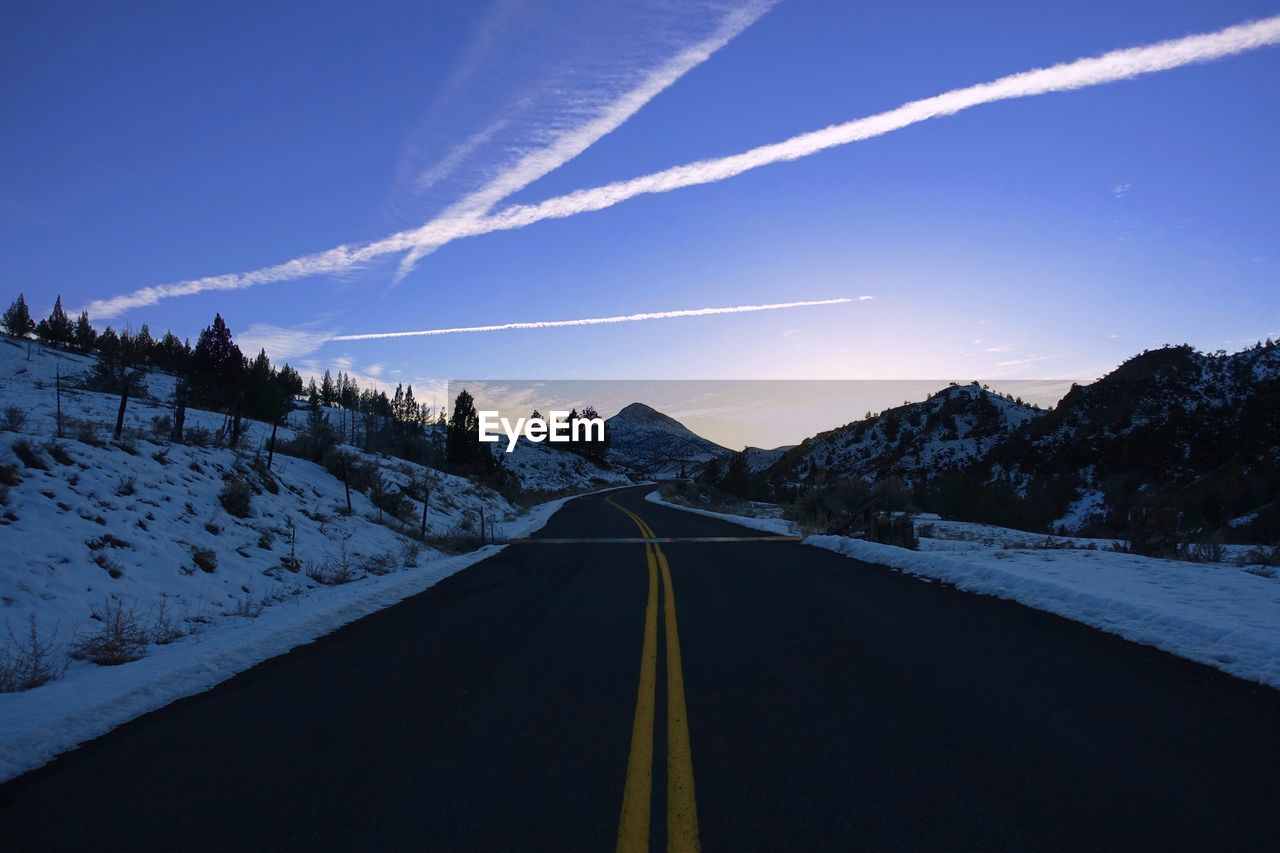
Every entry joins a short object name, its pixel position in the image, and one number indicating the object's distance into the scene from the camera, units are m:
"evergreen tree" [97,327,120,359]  101.50
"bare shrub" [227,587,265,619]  8.56
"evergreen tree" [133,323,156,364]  106.22
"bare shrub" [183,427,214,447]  15.03
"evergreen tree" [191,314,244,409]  75.65
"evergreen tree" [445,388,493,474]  64.75
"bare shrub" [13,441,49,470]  9.59
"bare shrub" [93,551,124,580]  8.24
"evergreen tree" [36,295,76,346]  104.12
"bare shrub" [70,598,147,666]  6.30
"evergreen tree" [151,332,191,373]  105.32
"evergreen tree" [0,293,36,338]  104.56
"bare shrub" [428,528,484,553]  16.94
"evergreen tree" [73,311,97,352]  106.56
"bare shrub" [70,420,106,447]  11.33
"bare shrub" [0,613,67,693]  5.34
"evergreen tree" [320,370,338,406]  148.68
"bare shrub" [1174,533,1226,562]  11.78
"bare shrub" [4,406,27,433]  10.66
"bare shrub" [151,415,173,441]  14.53
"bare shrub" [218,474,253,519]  12.12
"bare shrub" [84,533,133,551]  8.59
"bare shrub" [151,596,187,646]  7.12
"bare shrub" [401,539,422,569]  13.45
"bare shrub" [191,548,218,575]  9.62
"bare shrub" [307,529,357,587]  11.18
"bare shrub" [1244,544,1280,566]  10.74
